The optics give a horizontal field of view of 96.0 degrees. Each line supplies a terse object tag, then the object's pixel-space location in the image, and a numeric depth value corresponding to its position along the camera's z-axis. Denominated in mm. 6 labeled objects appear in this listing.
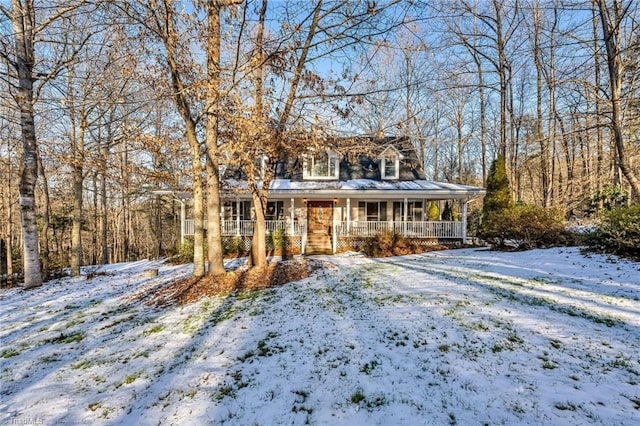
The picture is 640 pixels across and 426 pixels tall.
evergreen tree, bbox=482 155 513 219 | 13352
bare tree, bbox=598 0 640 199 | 7863
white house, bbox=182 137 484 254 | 13586
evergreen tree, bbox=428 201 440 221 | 17891
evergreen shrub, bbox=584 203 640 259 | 6846
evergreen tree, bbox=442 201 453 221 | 18191
